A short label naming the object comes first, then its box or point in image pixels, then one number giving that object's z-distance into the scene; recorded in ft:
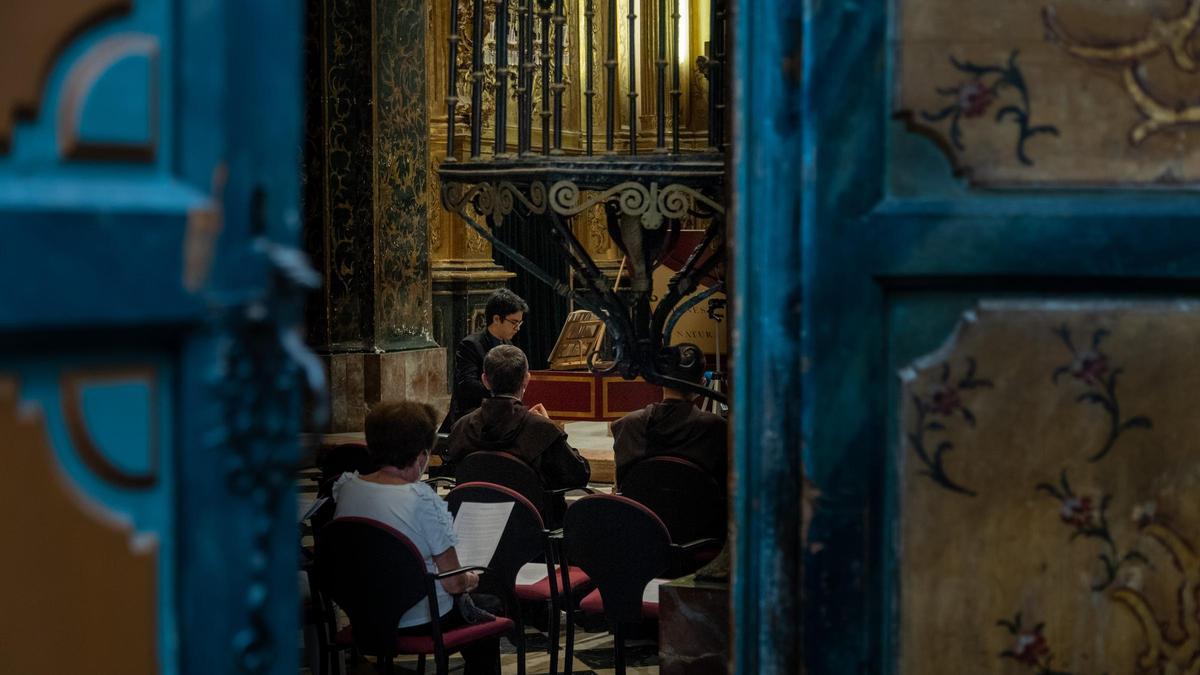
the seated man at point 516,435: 16.49
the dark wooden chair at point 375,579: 11.26
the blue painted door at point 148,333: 3.62
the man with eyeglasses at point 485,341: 22.47
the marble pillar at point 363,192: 30.60
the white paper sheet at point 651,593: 12.84
